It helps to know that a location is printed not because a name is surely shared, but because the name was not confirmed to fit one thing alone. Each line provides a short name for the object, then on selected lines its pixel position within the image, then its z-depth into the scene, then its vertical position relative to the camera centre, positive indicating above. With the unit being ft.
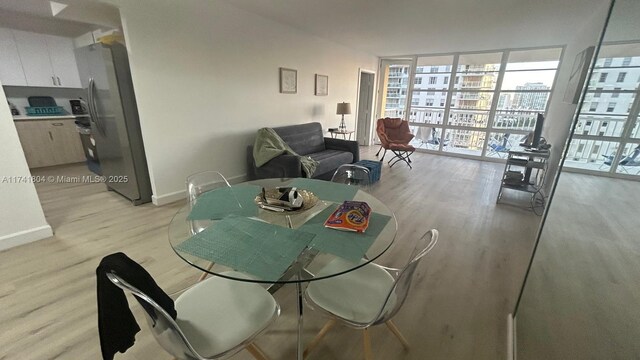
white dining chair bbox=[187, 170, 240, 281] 6.20 -2.17
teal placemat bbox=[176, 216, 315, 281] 3.40 -2.03
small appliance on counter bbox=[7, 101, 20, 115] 13.91 -0.74
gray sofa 10.68 -2.50
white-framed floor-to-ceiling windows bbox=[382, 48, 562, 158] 17.42 +0.81
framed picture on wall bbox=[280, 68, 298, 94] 13.65 +1.14
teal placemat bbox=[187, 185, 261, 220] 4.75 -1.96
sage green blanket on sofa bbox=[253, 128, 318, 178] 11.01 -1.98
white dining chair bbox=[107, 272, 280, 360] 2.97 -2.92
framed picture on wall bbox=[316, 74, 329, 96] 16.24 +1.16
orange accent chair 17.58 -1.89
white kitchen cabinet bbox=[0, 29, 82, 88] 12.85 +1.84
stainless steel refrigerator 8.86 -0.64
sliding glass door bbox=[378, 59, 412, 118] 22.59 +1.63
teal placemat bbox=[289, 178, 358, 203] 5.60 -1.92
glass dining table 3.48 -2.03
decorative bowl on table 4.86 -1.89
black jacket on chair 2.71 -2.18
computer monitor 11.29 -1.05
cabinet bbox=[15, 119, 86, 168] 13.32 -2.35
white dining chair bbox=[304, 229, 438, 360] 3.67 -2.91
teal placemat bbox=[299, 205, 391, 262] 3.74 -2.01
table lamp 17.82 -0.32
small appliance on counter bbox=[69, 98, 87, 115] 15.19 -0.55
